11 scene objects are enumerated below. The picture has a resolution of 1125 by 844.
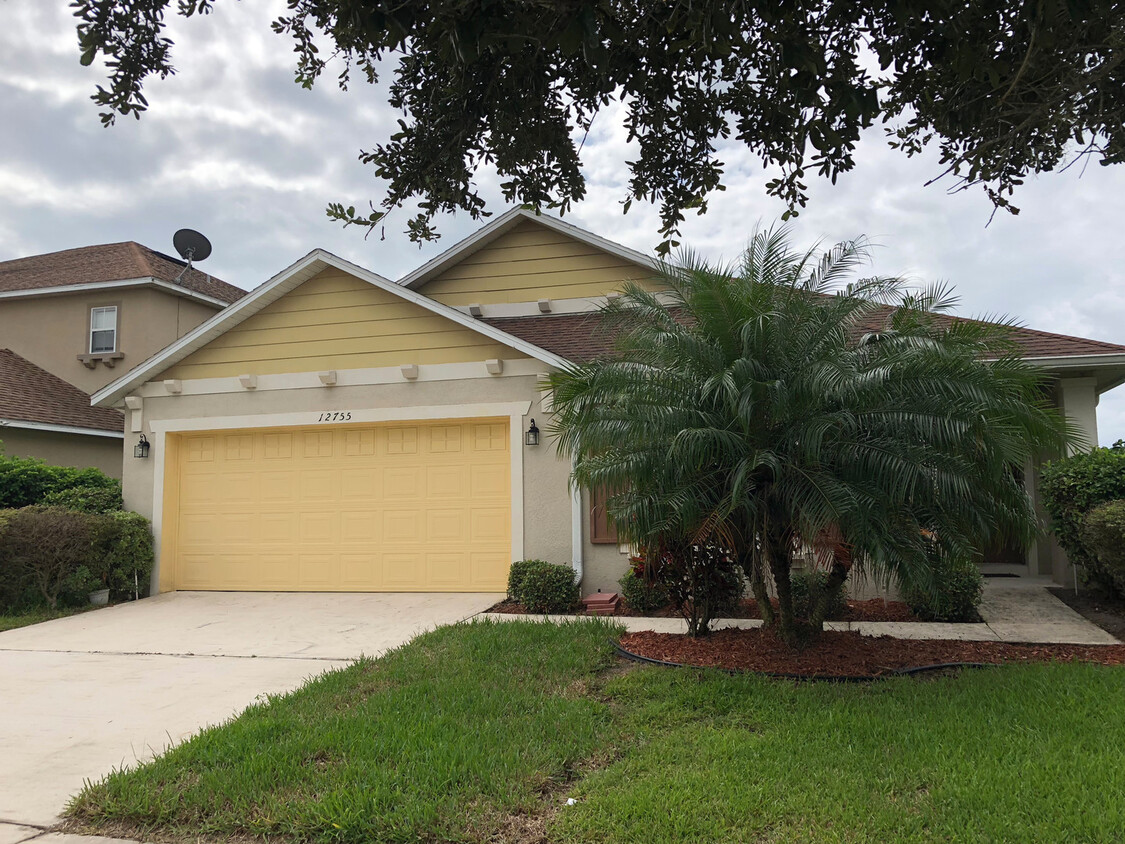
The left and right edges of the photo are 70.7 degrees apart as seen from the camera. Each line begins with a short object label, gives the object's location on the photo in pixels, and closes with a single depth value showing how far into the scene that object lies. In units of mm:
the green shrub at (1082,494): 8219
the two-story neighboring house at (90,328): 16719
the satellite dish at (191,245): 19641
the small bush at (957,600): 8086
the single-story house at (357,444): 10219
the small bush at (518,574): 9375
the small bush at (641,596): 8898
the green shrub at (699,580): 7176
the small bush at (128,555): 10633
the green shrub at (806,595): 7896
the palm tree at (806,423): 5691
